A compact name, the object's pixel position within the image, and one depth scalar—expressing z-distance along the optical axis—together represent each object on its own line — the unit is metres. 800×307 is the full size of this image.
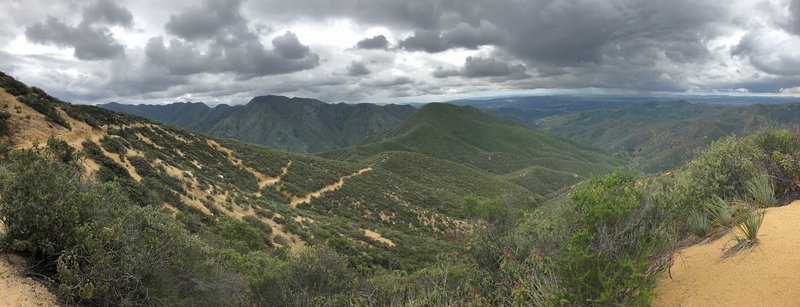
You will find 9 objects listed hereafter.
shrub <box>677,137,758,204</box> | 9.80
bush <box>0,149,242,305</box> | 6.99
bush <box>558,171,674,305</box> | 5.39
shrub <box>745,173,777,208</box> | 9.12
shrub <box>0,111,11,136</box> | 24.23
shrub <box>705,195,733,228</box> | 8.78
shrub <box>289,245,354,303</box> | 11.70
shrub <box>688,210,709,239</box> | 9.12
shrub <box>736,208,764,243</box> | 7.31
